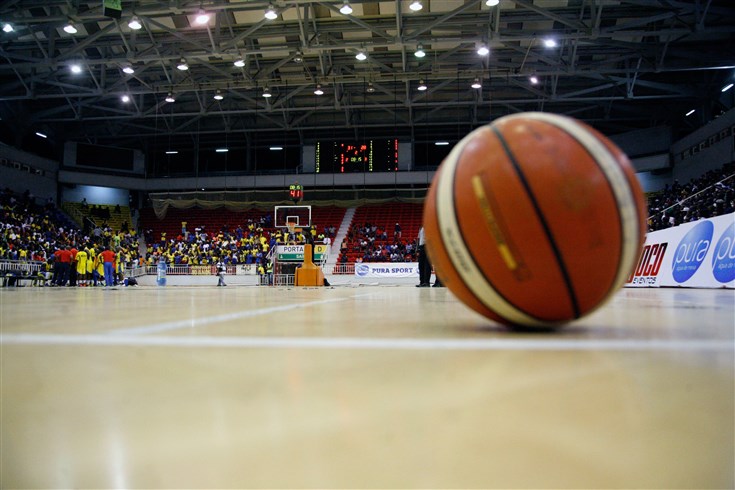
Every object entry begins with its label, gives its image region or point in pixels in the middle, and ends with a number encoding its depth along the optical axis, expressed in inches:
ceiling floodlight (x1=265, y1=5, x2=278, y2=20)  469.8
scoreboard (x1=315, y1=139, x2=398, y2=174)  894.4
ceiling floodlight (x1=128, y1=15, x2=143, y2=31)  493.7
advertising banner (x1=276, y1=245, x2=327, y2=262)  688.4
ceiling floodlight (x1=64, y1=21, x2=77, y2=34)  506.3
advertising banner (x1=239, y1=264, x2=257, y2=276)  740.6
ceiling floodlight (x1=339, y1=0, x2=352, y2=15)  460.9
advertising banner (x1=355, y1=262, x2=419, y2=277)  708.0
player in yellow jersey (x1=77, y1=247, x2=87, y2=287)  577.6
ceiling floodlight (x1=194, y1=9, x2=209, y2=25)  474.9
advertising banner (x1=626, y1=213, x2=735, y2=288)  283.0
